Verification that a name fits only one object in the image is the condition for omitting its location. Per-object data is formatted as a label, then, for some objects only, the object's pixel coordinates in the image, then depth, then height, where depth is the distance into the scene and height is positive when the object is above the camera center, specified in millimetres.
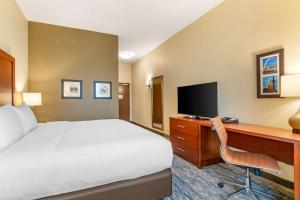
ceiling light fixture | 5957 +1682
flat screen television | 2858 -24
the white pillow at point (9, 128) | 1465 -275
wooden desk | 1647 -637
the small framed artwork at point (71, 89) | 3967 +261
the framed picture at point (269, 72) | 2189 +363
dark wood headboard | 2340 +340
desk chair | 1706 -685
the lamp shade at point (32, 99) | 3059 +15
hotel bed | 1237 -573
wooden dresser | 2744 -794
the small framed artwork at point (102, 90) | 4258 +250
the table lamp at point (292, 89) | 1706 +97
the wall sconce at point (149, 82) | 5952 +620
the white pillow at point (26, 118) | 2057 -246
